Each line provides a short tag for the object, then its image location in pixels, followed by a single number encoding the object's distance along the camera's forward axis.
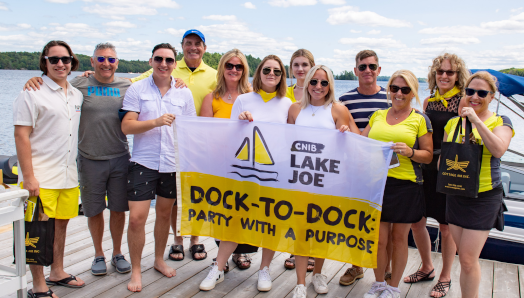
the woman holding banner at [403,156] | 3.21
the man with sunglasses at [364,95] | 3.76
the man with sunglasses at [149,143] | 3.65
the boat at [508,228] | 5.48
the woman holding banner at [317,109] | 3.42
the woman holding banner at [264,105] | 3.62
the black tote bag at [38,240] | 3.20
